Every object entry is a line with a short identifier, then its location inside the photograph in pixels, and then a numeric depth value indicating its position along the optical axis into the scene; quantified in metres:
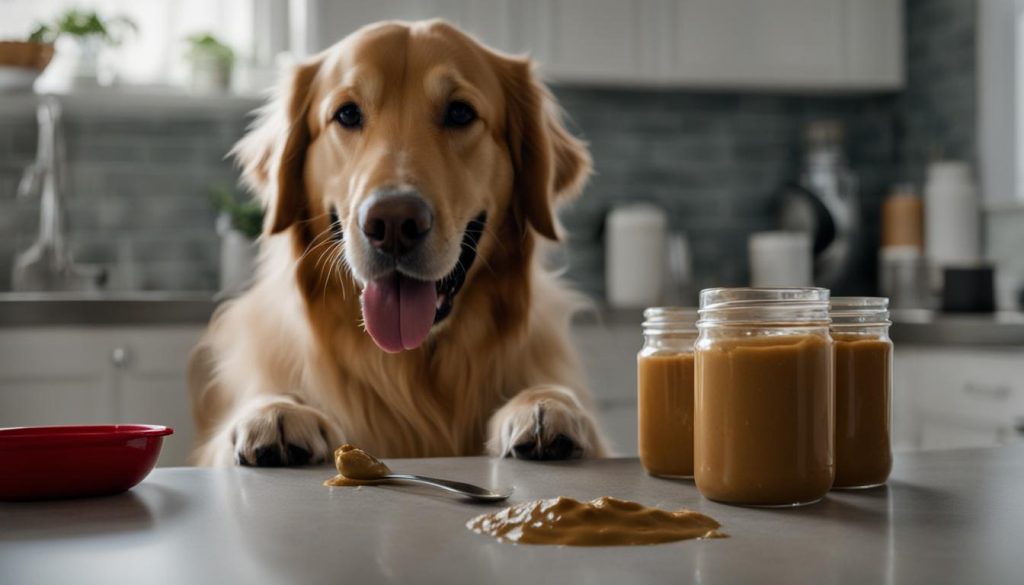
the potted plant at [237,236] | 3.40
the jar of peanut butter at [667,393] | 0.98
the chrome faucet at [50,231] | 3.35
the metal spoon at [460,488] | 0.83
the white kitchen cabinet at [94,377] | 2.76
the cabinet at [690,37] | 3.62
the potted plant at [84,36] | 3.42
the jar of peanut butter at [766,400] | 0.82
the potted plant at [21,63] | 3.28
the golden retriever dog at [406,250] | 1.44
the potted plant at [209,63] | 3.49
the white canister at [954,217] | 3.72
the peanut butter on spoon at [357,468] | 0.94
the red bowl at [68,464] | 0.86
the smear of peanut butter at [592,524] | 0.69
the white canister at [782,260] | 3.78
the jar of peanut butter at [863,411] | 0.93
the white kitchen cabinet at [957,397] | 2.74
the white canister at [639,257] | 3.71
